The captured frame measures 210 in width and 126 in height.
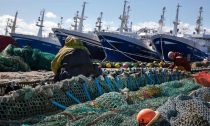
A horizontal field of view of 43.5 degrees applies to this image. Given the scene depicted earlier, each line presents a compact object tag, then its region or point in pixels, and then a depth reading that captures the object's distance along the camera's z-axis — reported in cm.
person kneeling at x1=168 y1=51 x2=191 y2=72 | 760
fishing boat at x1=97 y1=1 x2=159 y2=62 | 1906
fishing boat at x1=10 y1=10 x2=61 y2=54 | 2171
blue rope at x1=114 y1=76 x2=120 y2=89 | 475
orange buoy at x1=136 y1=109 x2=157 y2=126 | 254
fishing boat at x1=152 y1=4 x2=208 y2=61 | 1881
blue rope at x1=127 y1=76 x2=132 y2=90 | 513
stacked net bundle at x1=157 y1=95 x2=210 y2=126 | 266
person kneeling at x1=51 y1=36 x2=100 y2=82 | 514
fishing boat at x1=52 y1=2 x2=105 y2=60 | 1975
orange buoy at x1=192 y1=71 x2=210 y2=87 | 515
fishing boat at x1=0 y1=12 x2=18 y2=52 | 2124
